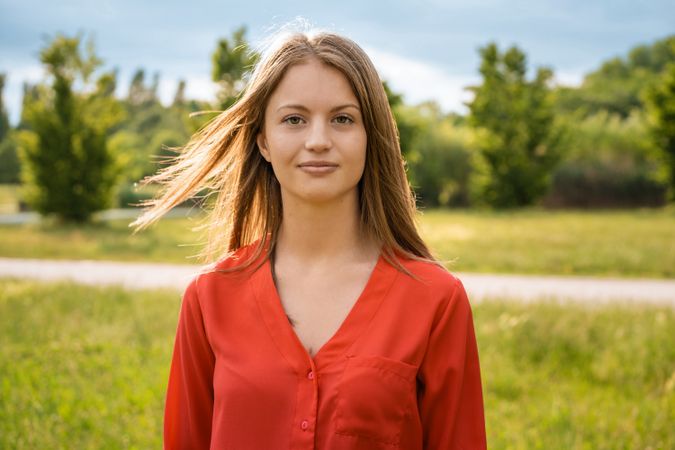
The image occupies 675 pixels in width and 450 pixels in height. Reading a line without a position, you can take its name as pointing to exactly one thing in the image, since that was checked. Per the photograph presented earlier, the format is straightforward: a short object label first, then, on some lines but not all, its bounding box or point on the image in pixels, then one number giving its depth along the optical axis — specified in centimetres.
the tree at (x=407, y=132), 2323
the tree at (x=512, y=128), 2952
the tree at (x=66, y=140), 1856
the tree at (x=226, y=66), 1525
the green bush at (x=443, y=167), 3438
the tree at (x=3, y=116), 4844
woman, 162
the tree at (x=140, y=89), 6612
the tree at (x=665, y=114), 2542
